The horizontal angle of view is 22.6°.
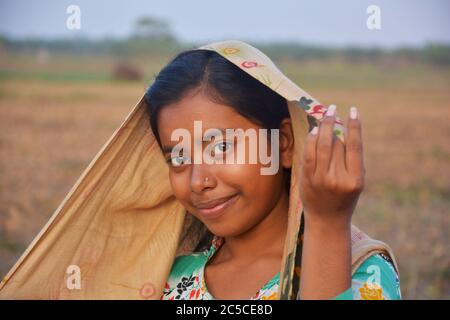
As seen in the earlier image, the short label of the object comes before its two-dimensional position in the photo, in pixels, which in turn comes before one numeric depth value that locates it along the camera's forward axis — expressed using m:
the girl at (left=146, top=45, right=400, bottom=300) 1.20
